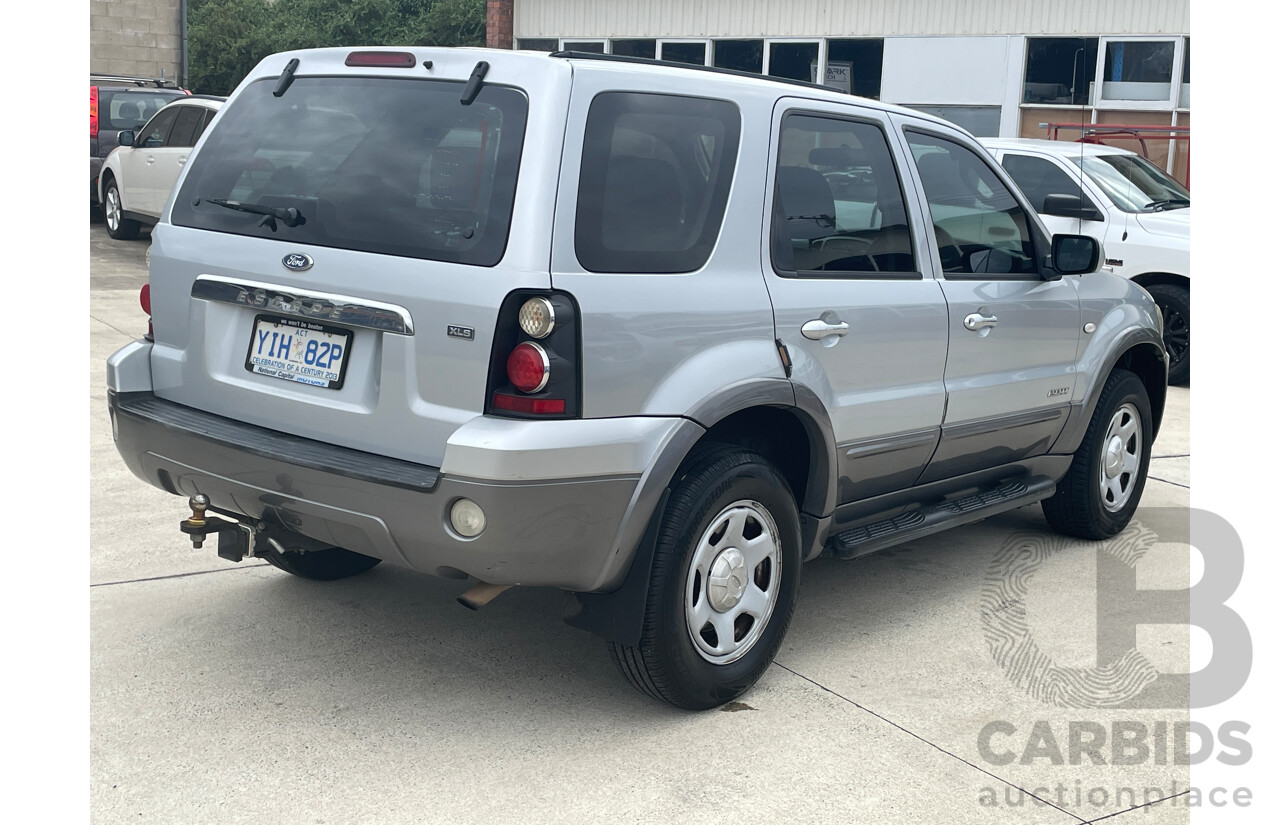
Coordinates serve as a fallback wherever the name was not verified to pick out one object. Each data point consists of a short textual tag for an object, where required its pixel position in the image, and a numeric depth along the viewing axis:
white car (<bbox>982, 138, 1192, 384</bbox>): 9.88
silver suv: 3.36
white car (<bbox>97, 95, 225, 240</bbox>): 15.16
